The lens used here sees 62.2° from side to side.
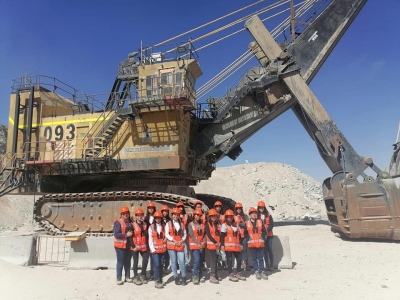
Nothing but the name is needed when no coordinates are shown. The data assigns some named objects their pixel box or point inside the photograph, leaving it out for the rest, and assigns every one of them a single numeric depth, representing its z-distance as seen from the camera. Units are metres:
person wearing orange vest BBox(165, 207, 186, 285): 7.25
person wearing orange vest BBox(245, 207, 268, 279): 7.52
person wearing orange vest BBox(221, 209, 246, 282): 7.39
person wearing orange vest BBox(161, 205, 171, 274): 7.56
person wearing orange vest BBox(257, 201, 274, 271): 8.09
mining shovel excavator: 11.52
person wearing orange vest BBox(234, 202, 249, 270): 7.74
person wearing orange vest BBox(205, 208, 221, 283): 7.32
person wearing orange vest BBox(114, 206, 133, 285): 7.32
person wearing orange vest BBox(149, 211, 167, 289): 7.08
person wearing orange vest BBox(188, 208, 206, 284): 7.27
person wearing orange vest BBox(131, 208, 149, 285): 7.38
